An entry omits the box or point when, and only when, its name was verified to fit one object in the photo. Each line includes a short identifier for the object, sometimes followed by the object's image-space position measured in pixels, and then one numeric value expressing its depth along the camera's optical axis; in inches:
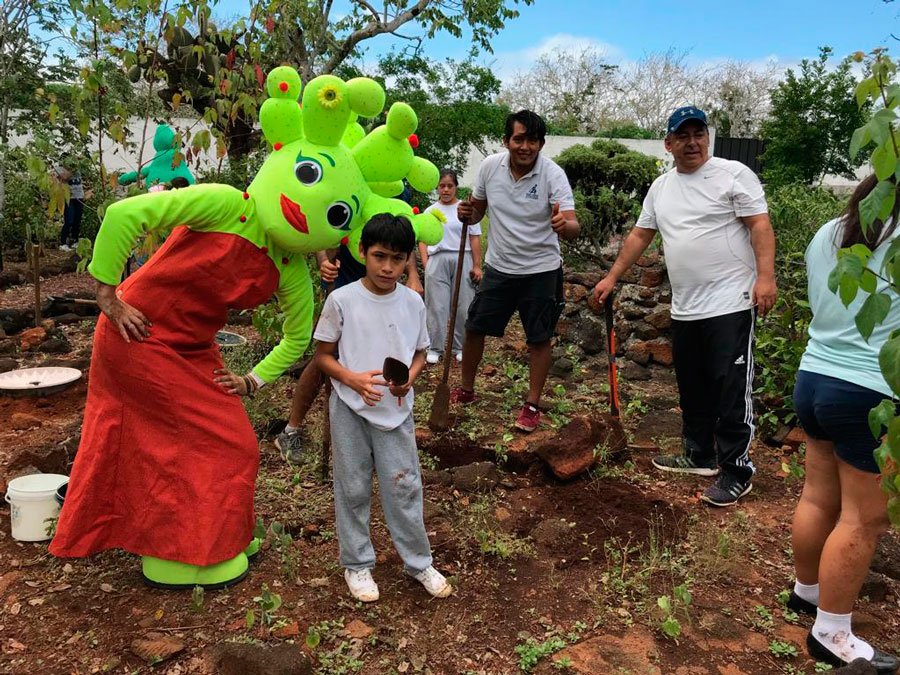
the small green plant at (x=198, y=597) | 100.0
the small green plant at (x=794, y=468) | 153.8
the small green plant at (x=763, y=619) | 106.5
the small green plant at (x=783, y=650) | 100.0
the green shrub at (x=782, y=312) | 185.5
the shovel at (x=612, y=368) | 173.9
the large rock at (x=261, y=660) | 86.5
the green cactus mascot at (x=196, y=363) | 103.0
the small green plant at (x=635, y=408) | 198.1
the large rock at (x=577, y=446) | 150.0
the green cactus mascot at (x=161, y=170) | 172.9
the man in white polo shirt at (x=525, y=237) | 170.2
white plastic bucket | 120.3
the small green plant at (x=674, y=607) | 100.4
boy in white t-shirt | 101.7
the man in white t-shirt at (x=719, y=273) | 139.6
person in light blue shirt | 89.4
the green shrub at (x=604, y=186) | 297.4
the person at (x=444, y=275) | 240.1
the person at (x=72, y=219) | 454.6
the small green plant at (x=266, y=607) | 97.0
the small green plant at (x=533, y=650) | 96.7
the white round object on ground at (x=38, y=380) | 191.9
